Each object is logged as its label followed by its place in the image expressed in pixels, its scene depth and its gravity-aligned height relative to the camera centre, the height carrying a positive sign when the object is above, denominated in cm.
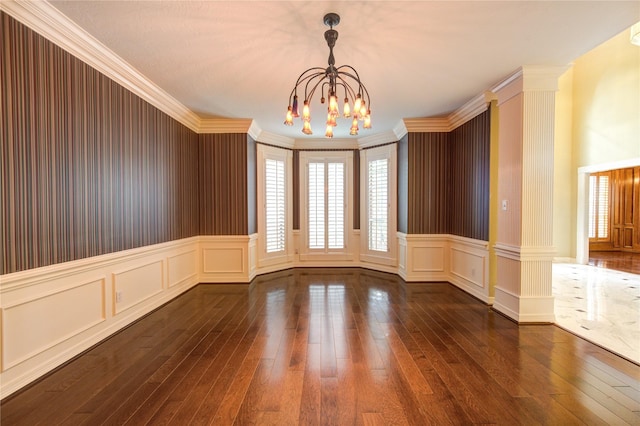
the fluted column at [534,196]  330 +12
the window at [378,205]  575 +6
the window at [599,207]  921 -1
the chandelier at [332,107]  225 +79
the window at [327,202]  639 +13
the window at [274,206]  567 +5
